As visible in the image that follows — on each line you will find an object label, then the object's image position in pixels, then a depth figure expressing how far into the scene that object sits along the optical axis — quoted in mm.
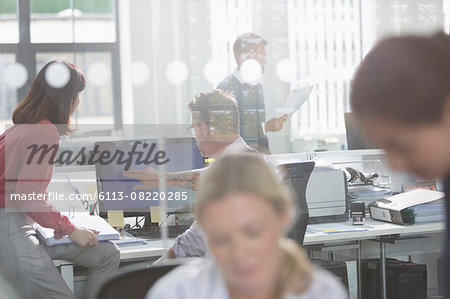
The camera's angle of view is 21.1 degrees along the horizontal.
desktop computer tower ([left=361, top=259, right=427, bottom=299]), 6381
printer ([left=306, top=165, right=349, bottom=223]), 6085
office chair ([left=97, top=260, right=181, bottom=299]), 2436
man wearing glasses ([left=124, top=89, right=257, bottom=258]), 4598
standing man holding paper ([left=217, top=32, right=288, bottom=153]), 7524
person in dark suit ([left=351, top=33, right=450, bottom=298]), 1691
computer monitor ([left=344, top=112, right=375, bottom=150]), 6740
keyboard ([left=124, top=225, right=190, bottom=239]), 5521
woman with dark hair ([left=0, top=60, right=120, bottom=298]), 4831
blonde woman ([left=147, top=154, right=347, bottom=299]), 1886
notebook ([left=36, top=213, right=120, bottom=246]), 4859
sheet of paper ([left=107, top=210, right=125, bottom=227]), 5573
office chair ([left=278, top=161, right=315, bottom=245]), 5221
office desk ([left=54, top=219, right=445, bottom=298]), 4957
